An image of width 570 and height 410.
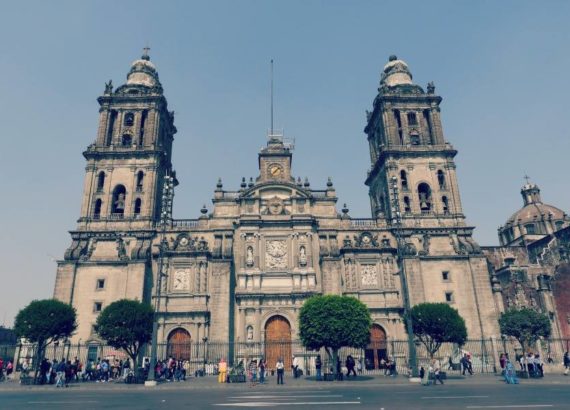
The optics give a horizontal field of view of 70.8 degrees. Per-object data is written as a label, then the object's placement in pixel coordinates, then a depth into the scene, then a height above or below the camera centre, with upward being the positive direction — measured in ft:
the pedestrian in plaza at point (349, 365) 88.25 -5.32
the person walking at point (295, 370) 94.99 -6.60
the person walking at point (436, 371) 72.13 -5.81
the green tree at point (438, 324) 95.09 +2.87
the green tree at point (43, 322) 91.20 +5.76
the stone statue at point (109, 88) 150.10 +92.13
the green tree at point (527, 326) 104.73 +2.17
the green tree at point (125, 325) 88.33 +4.45
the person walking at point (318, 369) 83.68 -5.75
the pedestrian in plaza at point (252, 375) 80.43 -6.32
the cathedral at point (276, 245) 119.24 +29.39
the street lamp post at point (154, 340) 76.38 +0.93
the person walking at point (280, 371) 79.21 -5.53
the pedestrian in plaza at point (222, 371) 82.64 -5.48
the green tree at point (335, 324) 86.22 +3.42
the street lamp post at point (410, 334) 78.74 +0.74
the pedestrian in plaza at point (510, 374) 71.88 -6.62
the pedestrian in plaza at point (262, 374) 81.35 -6.23
